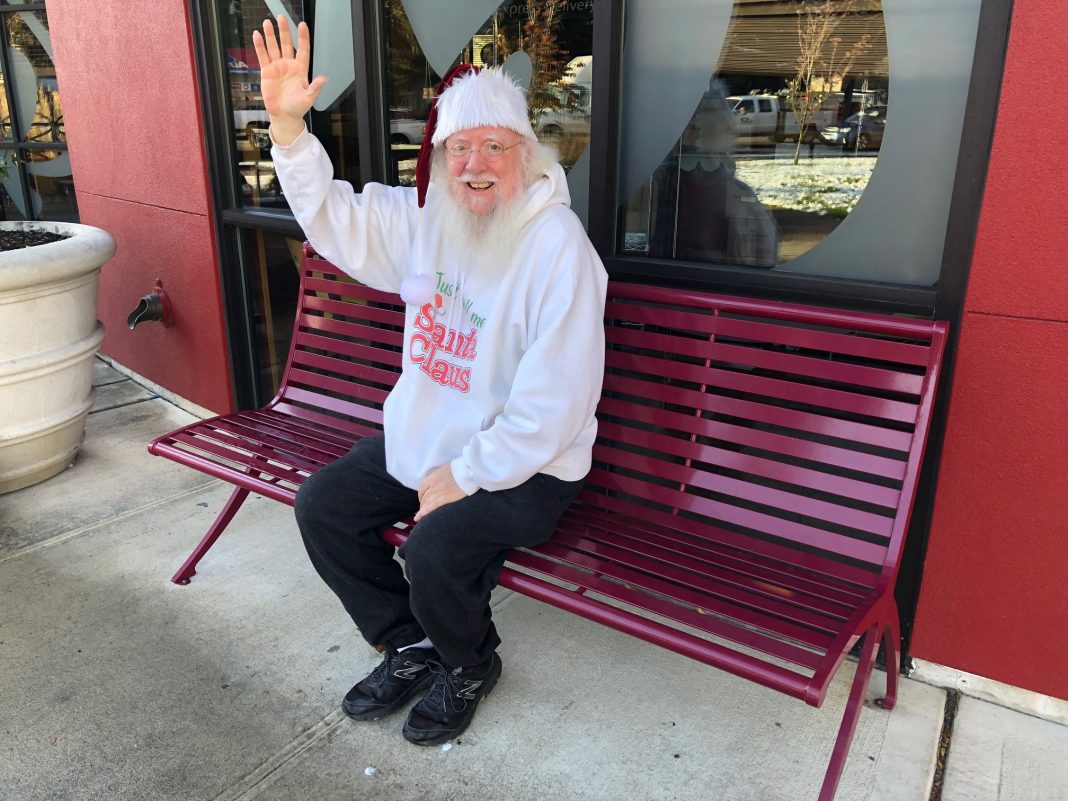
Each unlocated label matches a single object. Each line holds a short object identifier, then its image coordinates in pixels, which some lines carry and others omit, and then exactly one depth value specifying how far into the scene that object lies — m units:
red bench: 1.82
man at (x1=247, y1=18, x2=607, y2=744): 1.96
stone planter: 3.37
